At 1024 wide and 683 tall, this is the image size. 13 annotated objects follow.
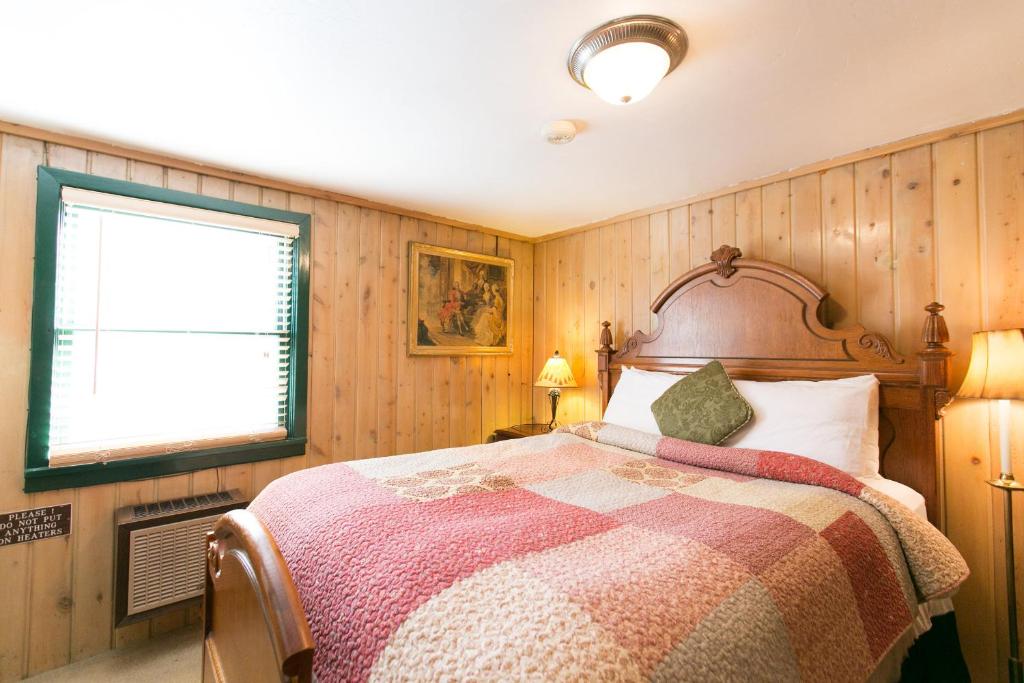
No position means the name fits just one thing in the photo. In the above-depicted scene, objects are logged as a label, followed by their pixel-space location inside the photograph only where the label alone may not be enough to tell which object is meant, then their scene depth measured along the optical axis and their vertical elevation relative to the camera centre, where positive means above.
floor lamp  1.62 -0.11
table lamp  3.37 -0.17
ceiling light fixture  1.37 +0.93
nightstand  3.35 -0.57
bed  0.81 -0.47
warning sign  1.98 -0.75
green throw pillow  2.13 -0.26
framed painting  3.26 +0.39
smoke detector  1.99 +0.98
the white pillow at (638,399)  2.51 -0.25
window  2.09 +0.10
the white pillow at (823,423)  1.85 -0.28
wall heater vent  2.07 -0.93
